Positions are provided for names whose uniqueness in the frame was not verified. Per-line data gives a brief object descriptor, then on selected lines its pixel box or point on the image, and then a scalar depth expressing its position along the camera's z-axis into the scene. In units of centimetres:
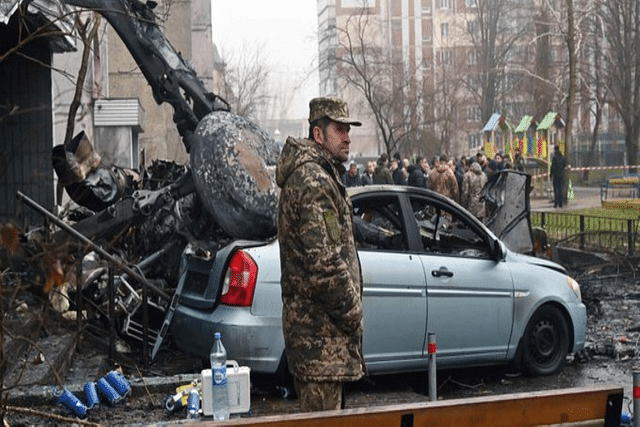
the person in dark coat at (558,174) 3234
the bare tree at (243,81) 5909
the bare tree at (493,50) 6600
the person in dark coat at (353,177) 2580
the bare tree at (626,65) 5084
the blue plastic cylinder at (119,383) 802
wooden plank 466
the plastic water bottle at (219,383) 700
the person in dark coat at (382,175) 2502
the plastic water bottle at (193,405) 745
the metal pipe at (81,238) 924
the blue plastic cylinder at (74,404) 750
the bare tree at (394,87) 4797
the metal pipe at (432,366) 744
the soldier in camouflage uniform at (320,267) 518
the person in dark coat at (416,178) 2430
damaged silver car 799
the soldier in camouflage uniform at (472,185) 2129
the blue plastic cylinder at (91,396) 774
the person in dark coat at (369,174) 2549
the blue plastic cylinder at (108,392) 789
